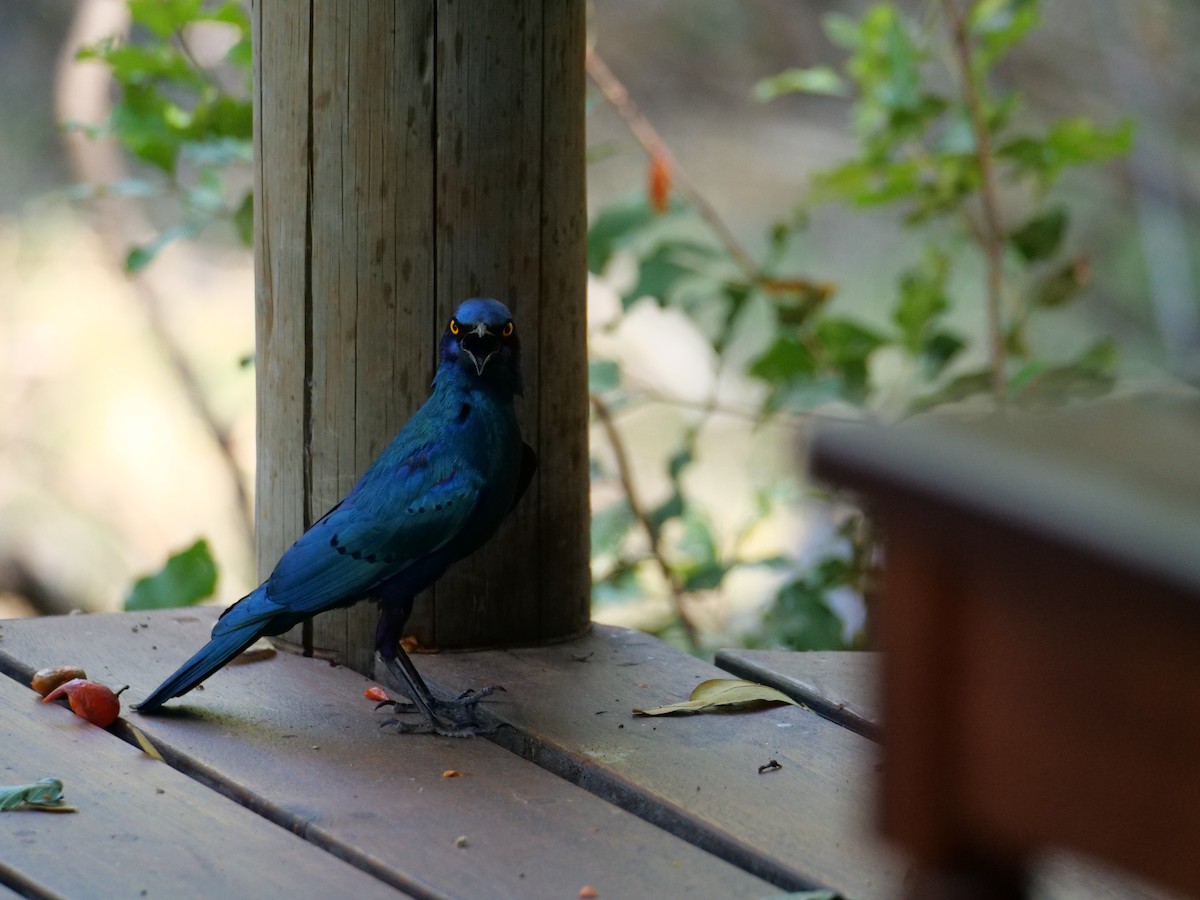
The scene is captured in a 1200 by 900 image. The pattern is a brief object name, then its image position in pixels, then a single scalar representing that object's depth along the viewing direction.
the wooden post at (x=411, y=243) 5.74
